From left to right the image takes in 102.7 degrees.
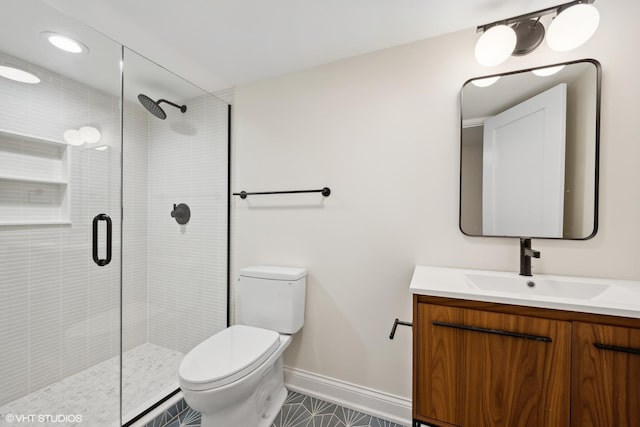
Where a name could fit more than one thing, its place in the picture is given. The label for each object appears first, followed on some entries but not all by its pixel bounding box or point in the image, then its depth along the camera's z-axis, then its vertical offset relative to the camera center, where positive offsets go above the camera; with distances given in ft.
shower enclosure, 3.98 -0.29
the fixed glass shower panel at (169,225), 5.34 -0.33
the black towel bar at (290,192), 5.19 +0.42
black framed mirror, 3.67 +0.95
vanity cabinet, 2.60 -1.71
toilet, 3.56 -2.29
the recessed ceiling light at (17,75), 3.69 +1.99
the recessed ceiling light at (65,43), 3.96 +2.67
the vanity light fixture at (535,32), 3.40 +2.61
